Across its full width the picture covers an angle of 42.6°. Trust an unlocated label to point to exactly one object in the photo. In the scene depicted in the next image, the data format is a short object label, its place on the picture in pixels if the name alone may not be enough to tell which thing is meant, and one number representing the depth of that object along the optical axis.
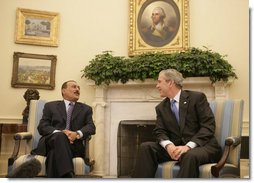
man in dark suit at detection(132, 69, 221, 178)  2.16
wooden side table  3.36
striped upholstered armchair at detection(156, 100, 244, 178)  2.09
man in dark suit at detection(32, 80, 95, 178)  2.35
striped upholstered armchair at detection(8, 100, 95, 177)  2.39
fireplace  3.72
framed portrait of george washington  3.76
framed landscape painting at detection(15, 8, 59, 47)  3.72
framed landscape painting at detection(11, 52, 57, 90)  3.67
